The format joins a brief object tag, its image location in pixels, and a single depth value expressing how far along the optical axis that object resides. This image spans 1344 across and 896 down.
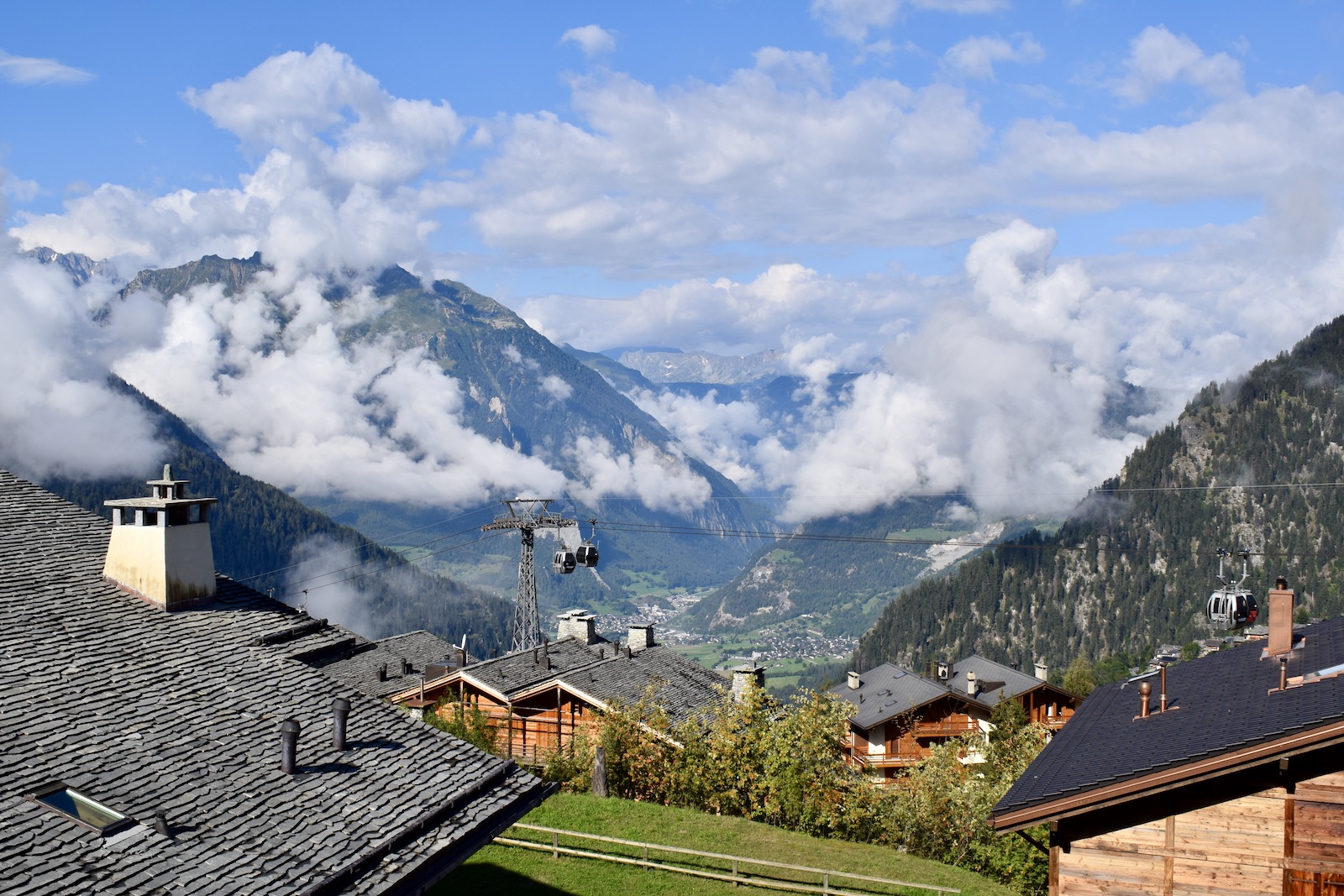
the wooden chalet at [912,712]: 75.75
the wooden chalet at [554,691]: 51.38
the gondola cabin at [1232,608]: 44.00
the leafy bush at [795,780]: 36.72
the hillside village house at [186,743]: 12.71
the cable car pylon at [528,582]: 63.12
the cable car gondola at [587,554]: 59.59
